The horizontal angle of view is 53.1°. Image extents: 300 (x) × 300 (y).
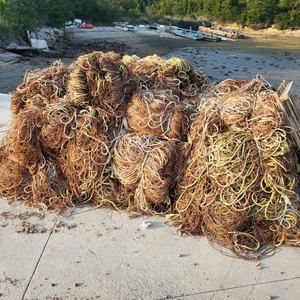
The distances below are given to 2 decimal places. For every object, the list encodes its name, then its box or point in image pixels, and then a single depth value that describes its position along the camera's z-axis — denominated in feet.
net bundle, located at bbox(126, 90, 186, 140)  12.39
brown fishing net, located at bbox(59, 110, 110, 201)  12.51
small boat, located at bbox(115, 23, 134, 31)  174.43
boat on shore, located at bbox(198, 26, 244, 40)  156.46
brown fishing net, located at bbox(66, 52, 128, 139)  12.95
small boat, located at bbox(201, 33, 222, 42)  140.56
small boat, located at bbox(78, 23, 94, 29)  171.32
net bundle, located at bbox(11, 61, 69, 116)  14.40
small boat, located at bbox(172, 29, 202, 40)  147.70
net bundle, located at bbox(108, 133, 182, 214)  11.78
